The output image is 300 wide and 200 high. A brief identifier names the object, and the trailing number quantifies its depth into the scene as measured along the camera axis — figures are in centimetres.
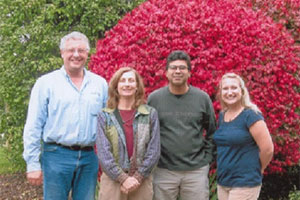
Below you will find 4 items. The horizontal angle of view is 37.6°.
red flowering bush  473
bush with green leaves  777
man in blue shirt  368
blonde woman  354
